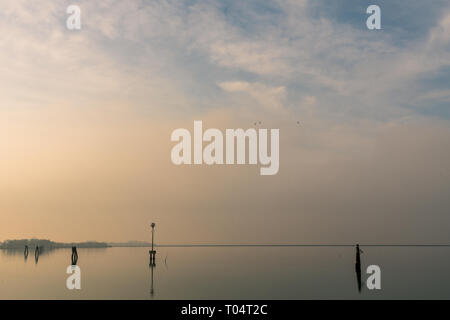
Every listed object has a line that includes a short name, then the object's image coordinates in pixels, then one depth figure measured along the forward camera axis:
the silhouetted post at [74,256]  70.16
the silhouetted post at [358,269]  55.26
